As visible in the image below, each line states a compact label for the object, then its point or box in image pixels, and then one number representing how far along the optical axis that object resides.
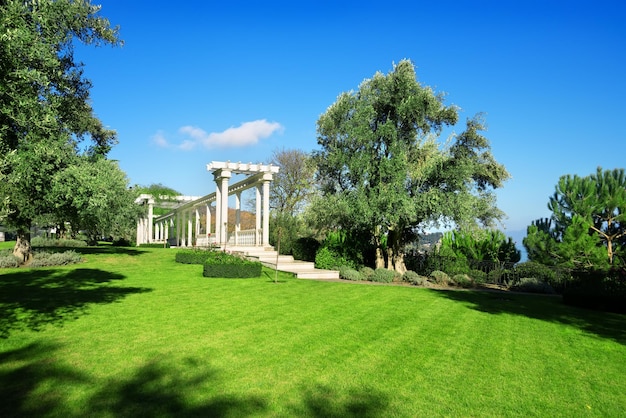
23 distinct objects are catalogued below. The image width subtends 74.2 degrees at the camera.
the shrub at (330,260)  19.41
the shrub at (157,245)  38.01
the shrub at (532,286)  16.44
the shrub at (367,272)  17.86
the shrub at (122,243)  35.00
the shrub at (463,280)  17.61
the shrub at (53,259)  16.17
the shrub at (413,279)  17.12
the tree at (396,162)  17.34
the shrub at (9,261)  15.38
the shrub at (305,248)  22.47
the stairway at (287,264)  17.65
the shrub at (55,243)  25.47
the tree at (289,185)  39.06
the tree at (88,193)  13.04
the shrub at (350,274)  17.62
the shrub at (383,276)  17.34
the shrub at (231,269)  15.55
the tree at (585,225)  16.33
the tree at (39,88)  7.52
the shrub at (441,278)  17.67
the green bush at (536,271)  17.20
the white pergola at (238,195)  23.91
